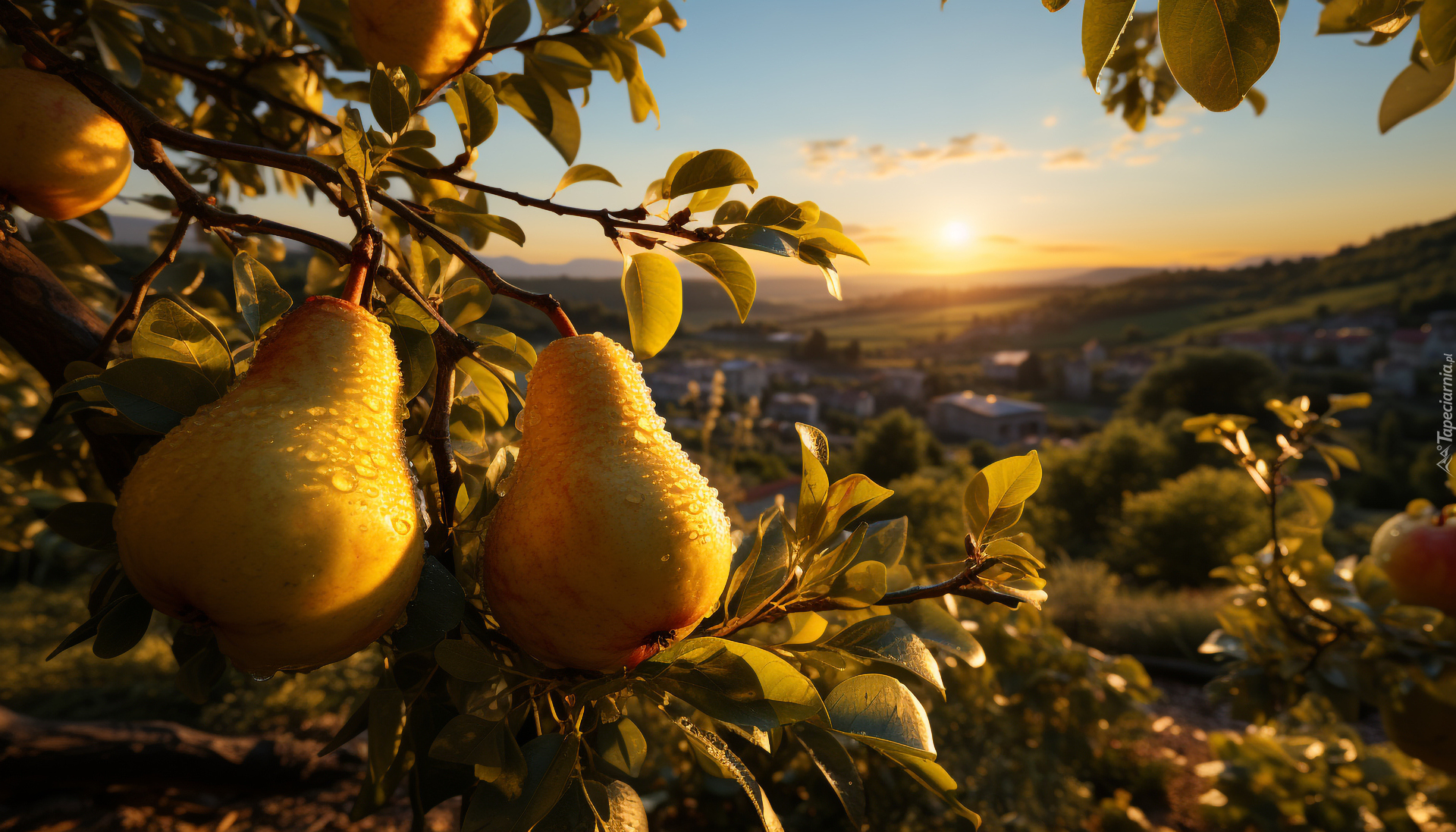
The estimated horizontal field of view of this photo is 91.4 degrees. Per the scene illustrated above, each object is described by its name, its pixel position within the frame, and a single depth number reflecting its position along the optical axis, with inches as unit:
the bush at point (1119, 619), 184.4
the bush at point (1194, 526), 277.4
